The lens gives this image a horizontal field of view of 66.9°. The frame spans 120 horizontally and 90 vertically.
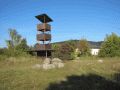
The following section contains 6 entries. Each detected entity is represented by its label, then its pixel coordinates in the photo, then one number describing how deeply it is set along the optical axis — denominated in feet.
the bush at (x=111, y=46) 74.09
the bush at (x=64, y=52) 62.73
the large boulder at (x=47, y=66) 34.04
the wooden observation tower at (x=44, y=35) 57.65
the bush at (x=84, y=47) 96.39
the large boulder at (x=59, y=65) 36.69
